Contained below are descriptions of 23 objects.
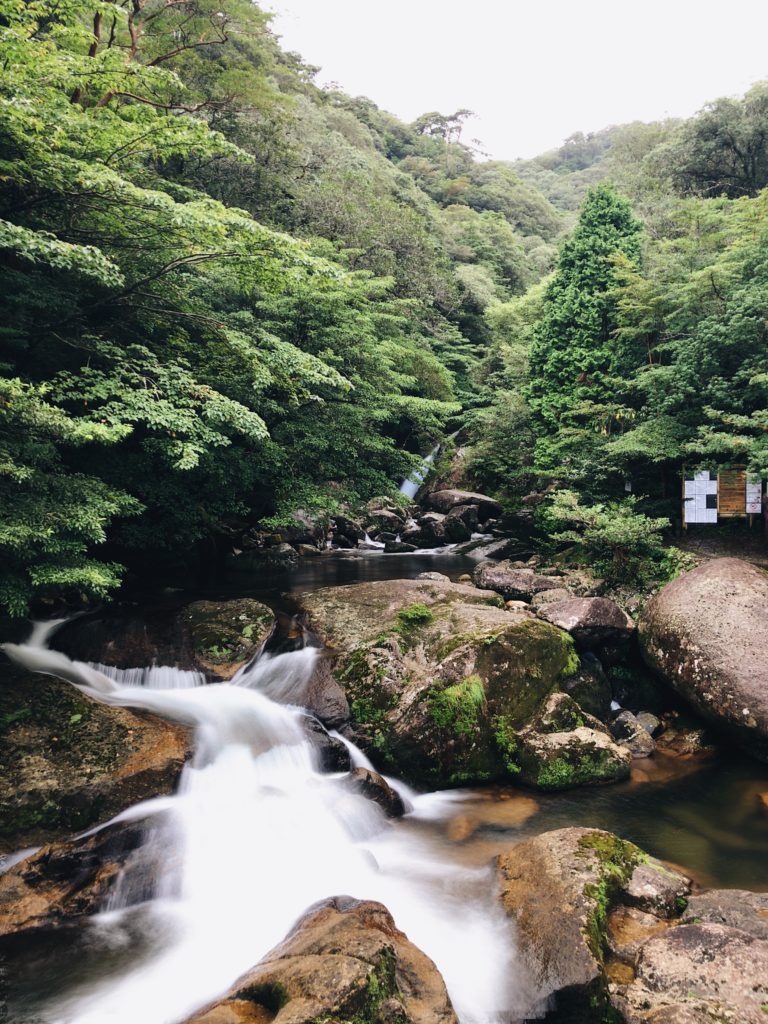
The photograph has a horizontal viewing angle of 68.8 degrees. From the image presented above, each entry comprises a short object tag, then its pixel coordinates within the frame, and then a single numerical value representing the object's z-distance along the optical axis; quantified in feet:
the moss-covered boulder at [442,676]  22.29
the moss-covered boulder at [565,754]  22.04
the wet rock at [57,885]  14.57
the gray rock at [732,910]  13.06
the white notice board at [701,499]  39.55
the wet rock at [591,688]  26.32
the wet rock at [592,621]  28.91
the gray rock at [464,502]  67.10
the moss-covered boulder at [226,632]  26.25
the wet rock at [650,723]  26.63
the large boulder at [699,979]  10.46
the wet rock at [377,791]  20.85
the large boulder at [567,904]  11.84
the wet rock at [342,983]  10.09
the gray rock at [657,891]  14.15
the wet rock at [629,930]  12.60
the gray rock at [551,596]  35.24
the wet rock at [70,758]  17.07
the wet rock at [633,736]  25.05
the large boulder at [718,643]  23.24
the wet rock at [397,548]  61.87
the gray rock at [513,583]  37.86
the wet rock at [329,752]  21.91
